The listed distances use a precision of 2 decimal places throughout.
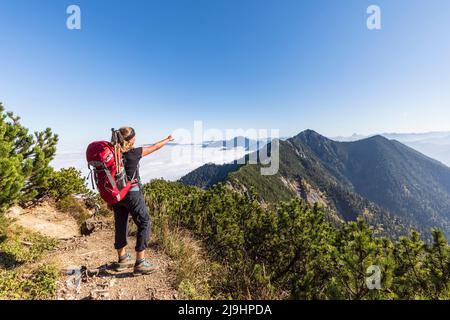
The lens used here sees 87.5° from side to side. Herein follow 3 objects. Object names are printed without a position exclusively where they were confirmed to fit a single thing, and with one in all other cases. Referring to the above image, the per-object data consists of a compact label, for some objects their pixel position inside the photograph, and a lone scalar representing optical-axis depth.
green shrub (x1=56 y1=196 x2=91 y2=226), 10.83
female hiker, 4.52
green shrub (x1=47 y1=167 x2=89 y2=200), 10.52
